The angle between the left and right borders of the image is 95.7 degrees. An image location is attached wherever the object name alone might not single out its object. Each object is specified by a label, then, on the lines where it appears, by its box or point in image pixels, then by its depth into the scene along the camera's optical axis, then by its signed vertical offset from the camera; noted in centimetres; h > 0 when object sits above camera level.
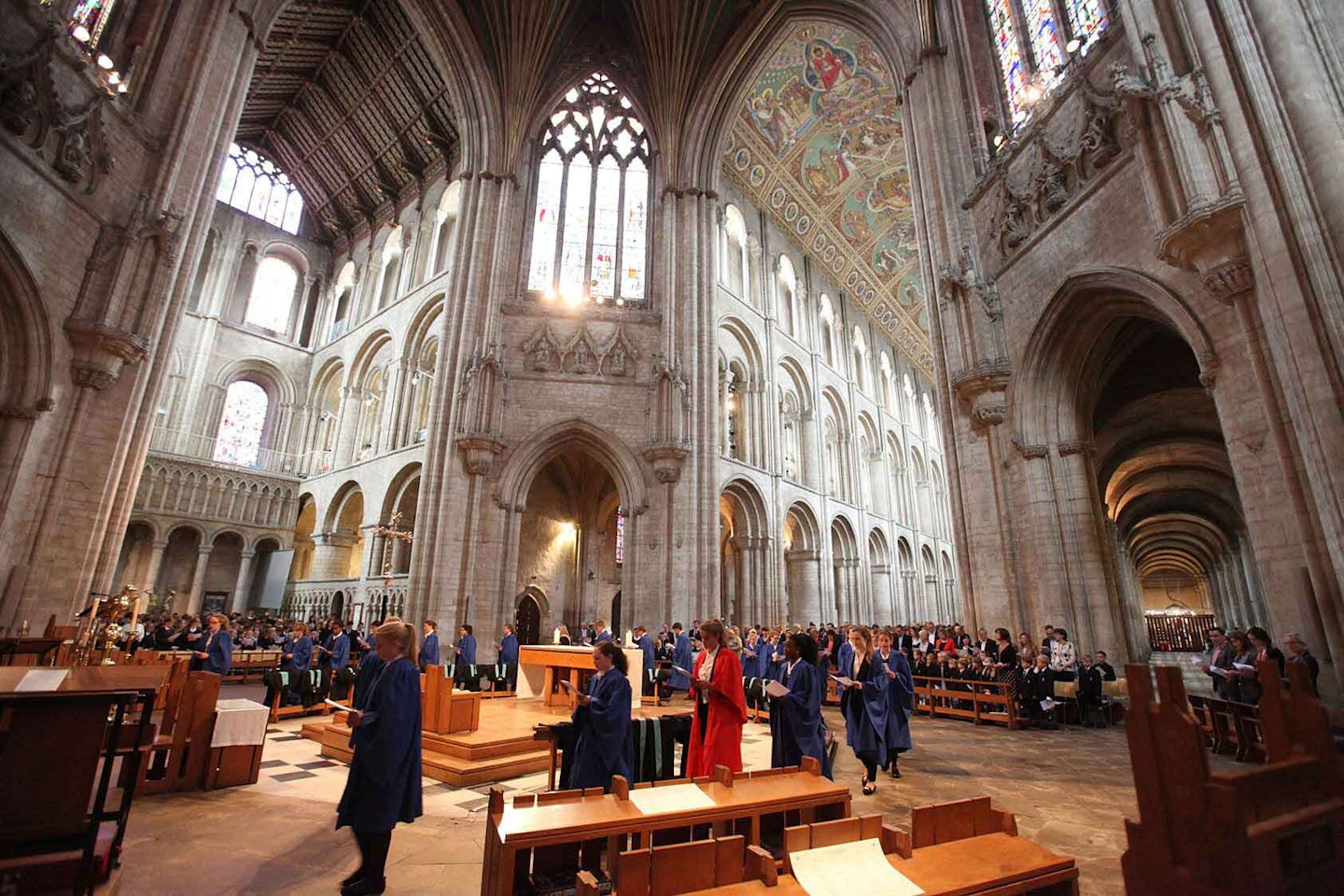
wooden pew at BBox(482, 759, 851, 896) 224 -72
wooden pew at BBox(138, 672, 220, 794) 489 -92
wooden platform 565 -118
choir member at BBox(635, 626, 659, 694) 1116 -62
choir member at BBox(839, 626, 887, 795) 522 -61
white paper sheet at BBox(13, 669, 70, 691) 241 -22
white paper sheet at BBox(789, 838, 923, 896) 170 -66
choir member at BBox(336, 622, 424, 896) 304 -66
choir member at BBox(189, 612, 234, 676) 811 -29
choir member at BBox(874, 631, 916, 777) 560 -57
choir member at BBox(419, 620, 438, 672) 995 -28
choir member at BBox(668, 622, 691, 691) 1066 -43
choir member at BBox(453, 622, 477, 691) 1046 -48
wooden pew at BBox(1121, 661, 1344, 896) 116 -35
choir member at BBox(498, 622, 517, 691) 1179 -45
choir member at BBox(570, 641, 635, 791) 382 -62
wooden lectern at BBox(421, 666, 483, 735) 653 -82
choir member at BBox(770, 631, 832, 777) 467 -57
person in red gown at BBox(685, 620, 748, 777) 436 -48
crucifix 1675 +255
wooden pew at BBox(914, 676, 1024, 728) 842 -96
